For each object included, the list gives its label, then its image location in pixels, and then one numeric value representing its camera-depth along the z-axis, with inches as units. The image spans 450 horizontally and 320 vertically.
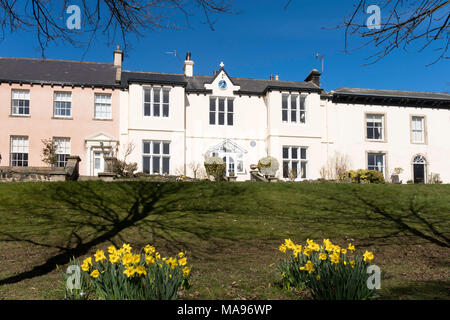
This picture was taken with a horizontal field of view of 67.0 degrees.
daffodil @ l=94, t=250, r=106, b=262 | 170.9
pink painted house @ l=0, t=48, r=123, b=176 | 909.8
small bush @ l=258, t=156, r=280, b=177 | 913.5
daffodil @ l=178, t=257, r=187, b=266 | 180.1
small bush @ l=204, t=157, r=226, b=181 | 847.7
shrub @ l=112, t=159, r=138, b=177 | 792.9
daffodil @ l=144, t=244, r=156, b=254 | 175.3
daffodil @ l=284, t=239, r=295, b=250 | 197.3
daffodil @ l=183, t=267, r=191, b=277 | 183.9
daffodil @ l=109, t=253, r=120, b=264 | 164.5
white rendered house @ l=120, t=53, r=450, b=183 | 951.6
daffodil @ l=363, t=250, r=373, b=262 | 175.0
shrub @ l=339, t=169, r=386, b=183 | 918.4
